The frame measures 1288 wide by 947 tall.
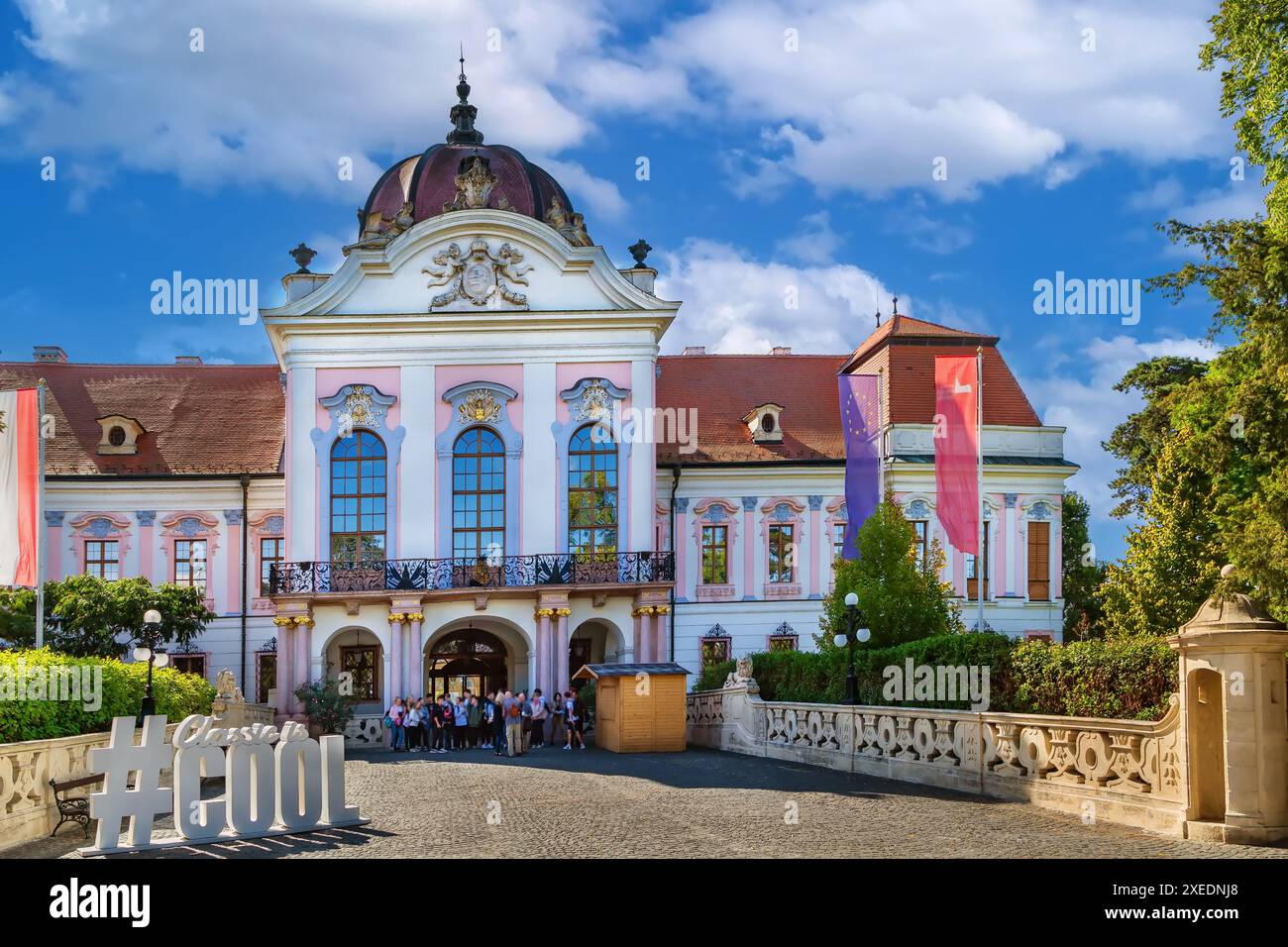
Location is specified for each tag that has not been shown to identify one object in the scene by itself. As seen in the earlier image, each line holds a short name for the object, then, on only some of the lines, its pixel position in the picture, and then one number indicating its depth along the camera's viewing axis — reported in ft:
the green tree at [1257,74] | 68.39
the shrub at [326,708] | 118.01
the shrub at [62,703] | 56.54
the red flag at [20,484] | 90.74
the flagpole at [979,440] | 101.24
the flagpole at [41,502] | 92.94
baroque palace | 128.16
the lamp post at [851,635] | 84.53
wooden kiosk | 101.35
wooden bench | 54.08
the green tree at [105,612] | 121.90
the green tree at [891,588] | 95.66
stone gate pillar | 45.16
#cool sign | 47.98
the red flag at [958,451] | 102.01
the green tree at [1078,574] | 172.04
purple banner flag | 114.93
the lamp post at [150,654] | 82.33
